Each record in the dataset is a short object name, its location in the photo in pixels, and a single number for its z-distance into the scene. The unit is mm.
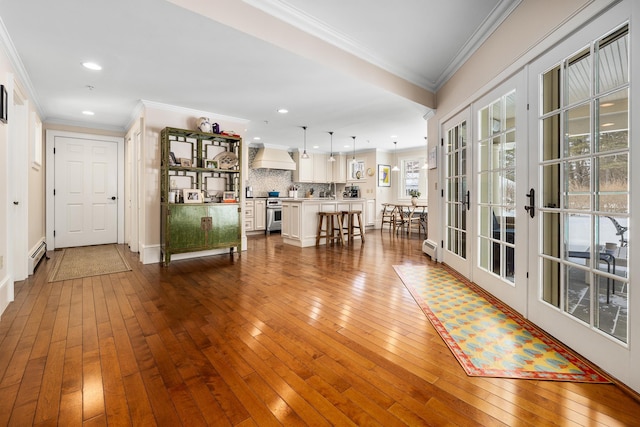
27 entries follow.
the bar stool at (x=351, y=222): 6113
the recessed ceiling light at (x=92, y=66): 3209
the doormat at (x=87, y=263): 3706
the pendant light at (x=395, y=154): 8745
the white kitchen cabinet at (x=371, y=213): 8748
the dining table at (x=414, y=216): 7250
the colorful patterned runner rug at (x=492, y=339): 1619
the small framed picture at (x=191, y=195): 4445
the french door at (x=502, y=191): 2348
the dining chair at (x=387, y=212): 7891
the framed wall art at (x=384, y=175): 8867
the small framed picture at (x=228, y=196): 4852
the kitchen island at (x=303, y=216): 5770
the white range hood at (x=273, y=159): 7969
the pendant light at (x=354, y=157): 8602
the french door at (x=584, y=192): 1580
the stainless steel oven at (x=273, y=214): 7938
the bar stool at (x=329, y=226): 5845
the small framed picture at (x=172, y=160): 4441
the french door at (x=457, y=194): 3363
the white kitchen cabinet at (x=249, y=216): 7613
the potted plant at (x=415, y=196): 7479
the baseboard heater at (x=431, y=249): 4372
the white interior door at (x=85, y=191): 5438
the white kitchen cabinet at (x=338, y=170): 9531
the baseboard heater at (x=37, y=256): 3670
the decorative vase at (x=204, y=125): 4676
